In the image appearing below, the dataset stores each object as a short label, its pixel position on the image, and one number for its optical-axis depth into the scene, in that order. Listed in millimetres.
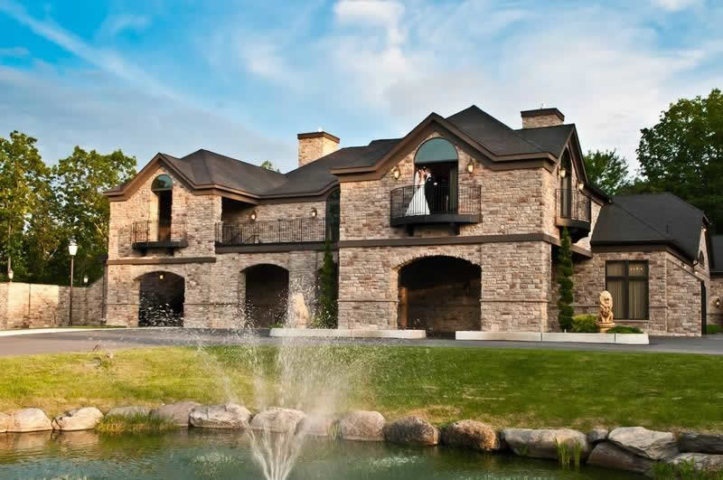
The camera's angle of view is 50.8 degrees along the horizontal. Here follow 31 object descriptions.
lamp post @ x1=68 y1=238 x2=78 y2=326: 32500
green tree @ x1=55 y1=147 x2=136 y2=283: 51531
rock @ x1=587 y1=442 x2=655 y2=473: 11438
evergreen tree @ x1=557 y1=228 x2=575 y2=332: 25719
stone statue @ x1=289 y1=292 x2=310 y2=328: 27258
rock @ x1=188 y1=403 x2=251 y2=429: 14258
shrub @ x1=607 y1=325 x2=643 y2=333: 23828
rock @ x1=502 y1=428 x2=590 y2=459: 12016
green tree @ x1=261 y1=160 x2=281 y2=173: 69806
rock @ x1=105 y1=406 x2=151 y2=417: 14445
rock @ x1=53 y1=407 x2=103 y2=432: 14156
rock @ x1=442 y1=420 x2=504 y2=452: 12570
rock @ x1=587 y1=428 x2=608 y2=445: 11984
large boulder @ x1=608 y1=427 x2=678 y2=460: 11453
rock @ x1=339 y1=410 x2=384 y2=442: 13367
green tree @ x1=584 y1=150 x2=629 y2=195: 55062
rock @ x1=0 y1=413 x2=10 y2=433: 13805
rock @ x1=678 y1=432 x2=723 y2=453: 11297
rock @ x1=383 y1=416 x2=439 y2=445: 13031
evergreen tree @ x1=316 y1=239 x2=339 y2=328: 28906
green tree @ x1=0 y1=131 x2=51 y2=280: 44281
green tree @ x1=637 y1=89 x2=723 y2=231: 46875
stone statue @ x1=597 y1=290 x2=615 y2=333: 24823
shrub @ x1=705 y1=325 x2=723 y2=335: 34416
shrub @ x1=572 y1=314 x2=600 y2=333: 25156
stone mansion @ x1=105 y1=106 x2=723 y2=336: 25844
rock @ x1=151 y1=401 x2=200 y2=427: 14469
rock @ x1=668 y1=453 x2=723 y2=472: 10750
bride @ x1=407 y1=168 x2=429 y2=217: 26828
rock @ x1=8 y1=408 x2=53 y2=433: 13914
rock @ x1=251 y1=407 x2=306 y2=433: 13858
